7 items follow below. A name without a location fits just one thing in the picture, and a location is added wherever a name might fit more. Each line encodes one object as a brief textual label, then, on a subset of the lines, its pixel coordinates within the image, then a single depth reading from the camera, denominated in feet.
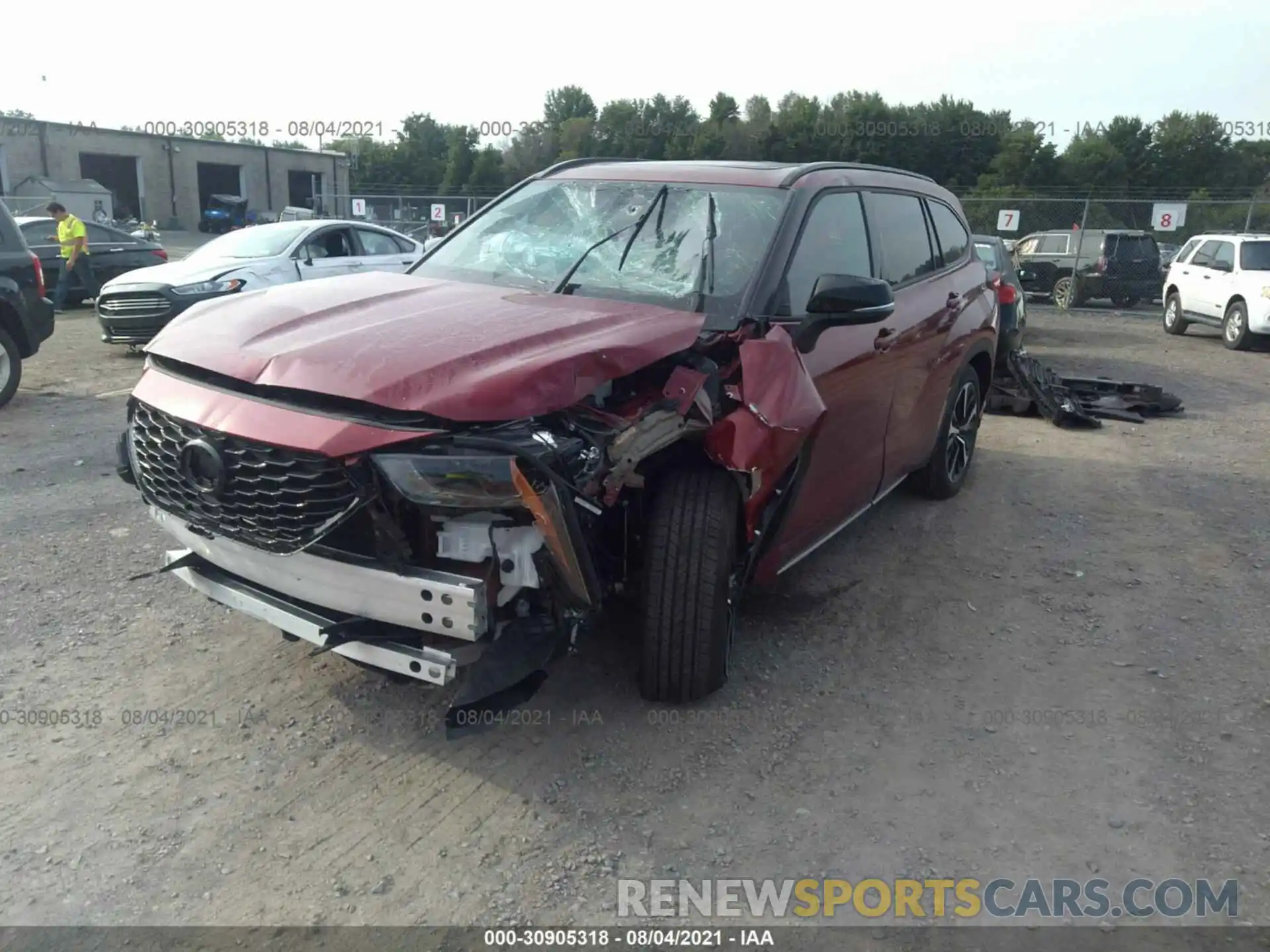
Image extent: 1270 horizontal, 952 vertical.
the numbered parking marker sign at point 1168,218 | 79.82
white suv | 50.65
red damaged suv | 9.45
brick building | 125.70
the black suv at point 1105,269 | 72.33
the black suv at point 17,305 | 26.68
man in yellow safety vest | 46.75
